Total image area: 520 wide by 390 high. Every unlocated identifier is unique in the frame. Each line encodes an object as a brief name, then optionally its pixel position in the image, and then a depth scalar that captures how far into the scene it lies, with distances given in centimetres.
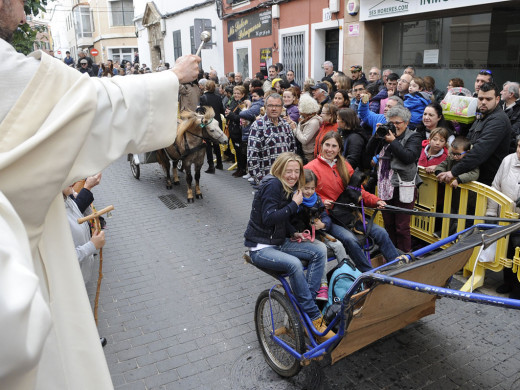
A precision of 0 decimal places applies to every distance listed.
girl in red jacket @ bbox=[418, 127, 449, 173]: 569
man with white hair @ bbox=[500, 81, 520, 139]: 621
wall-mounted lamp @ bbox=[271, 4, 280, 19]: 1540
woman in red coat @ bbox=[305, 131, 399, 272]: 445
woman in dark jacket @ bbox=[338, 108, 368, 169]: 613
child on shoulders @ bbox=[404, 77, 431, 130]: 707
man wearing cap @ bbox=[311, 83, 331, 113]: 862
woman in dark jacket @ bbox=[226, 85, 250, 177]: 1065
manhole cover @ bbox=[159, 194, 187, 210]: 862
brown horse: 891
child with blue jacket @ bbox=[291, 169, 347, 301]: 419
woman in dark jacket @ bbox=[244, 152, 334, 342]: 374
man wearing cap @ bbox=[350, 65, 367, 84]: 996
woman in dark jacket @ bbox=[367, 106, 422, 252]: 535
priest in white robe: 103
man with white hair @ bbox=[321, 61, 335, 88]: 1135
